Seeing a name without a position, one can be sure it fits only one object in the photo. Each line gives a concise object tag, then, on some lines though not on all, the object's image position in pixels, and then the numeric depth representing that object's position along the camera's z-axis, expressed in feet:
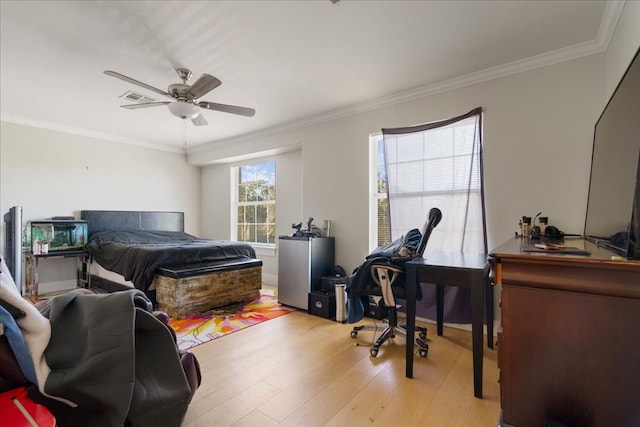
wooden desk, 6.06
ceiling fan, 8.49
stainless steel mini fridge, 11.62
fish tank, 12.98
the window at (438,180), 9.45
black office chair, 7.61
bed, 10.80
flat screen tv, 3.68
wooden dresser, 3.40
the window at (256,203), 17.01
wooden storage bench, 10.57
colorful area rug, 9.03
